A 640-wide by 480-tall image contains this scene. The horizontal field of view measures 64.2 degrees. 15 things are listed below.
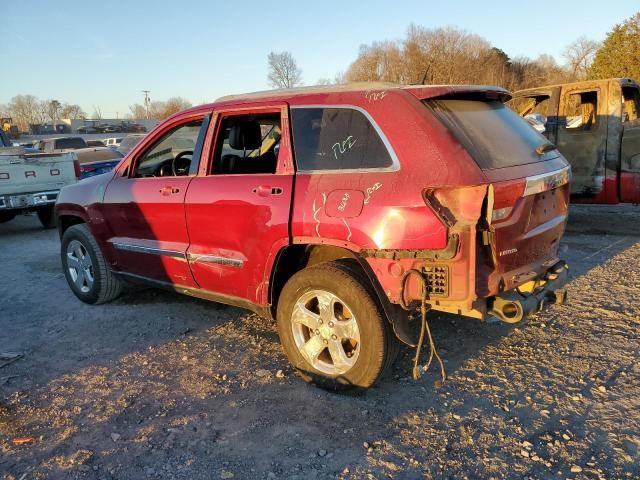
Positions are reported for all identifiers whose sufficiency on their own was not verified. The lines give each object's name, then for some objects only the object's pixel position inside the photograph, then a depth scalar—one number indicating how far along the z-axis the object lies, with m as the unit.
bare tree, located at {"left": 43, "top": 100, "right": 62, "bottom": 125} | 96.75
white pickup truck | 8.88
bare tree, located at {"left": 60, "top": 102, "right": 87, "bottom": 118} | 101.97
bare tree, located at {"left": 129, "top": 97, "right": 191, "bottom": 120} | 84.25
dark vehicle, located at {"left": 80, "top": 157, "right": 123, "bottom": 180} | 12.43
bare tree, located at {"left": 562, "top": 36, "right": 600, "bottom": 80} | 45.97
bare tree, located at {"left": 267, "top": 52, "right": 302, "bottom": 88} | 62.06
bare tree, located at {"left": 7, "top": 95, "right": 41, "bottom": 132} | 100.81
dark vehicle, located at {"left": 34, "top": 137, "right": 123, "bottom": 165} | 12.95
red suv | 2.86
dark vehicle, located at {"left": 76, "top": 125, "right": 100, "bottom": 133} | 58.26
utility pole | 81.93
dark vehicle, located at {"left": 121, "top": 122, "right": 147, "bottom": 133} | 58.88
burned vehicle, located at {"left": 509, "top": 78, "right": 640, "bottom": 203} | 7.10
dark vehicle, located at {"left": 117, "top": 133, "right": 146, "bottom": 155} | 15.88
